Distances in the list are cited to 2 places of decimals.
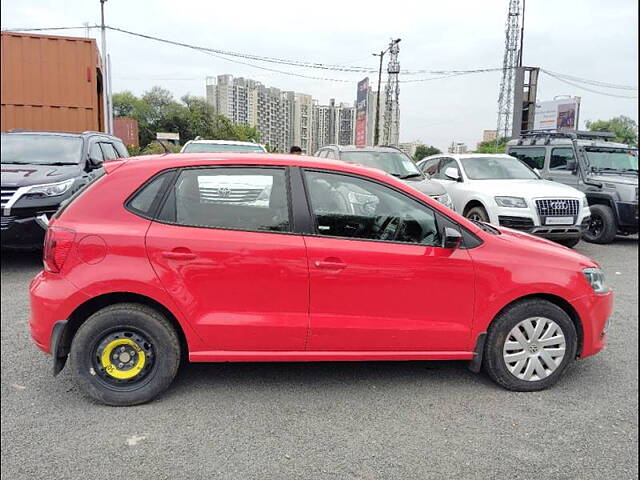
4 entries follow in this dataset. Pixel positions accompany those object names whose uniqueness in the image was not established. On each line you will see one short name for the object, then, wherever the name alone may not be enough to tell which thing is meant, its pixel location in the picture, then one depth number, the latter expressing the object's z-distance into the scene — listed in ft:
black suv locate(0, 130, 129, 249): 18.79
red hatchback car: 9.71
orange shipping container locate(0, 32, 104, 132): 30.17
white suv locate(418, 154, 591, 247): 24.43
